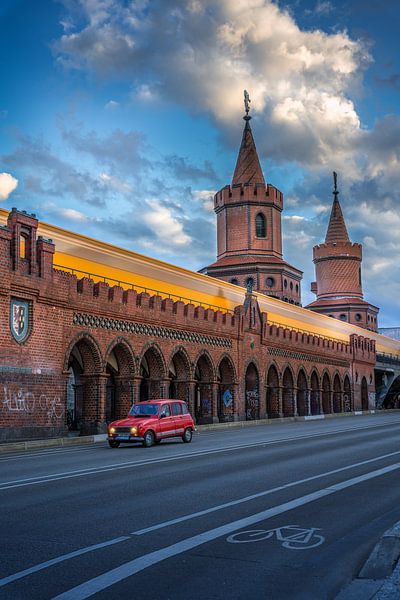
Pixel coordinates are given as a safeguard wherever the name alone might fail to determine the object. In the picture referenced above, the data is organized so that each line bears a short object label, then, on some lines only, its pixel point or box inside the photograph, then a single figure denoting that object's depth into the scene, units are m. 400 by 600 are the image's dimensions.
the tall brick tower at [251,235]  66.06
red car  22.86
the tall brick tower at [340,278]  85.25
